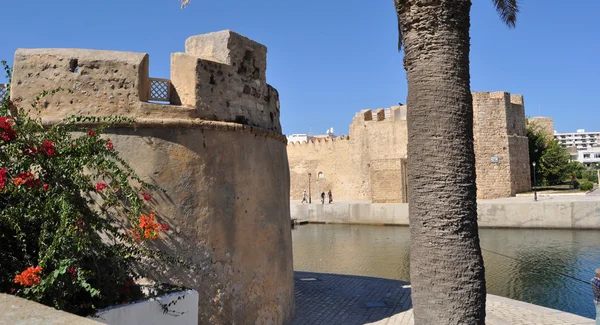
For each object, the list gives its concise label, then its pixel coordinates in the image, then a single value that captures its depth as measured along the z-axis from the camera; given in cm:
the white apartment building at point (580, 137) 14835
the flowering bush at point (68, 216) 394
